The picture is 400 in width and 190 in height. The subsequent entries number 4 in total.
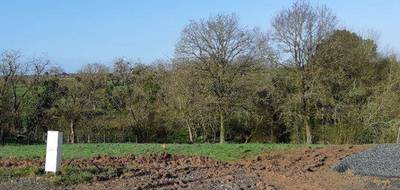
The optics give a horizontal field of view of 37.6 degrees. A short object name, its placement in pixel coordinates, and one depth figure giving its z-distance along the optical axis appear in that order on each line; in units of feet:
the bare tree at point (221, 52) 141.79
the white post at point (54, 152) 43.16
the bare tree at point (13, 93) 138.72
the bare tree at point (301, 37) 140.67
